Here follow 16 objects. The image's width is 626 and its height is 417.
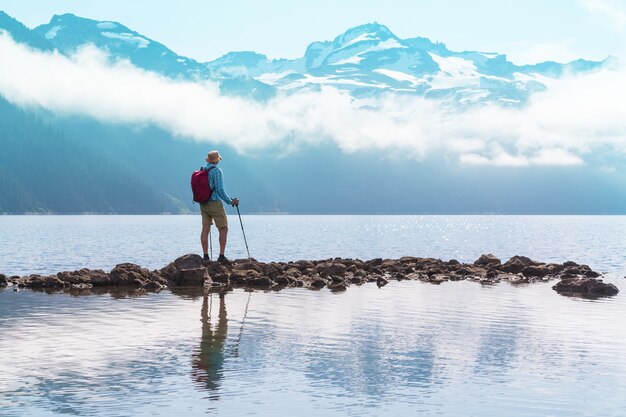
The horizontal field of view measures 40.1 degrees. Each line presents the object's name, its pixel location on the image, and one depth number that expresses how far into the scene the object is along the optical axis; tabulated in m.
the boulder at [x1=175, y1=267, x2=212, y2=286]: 26.73
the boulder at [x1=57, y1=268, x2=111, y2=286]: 26.14
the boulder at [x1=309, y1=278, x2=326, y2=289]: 27.52
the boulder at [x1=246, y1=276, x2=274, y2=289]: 27.08
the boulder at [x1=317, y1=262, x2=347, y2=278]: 31.62
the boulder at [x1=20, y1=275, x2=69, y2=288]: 25.65
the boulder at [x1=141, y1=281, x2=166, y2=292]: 25.20
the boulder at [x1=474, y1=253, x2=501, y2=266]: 40.38
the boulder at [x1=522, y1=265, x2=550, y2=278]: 35.72
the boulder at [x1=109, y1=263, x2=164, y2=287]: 26.20
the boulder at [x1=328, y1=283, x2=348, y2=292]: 26.64
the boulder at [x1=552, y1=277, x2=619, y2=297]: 26.45
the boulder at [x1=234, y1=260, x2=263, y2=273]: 29.92
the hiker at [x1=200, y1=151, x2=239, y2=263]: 27.89
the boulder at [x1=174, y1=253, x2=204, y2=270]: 28.31
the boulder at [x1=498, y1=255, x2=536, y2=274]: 36.94
